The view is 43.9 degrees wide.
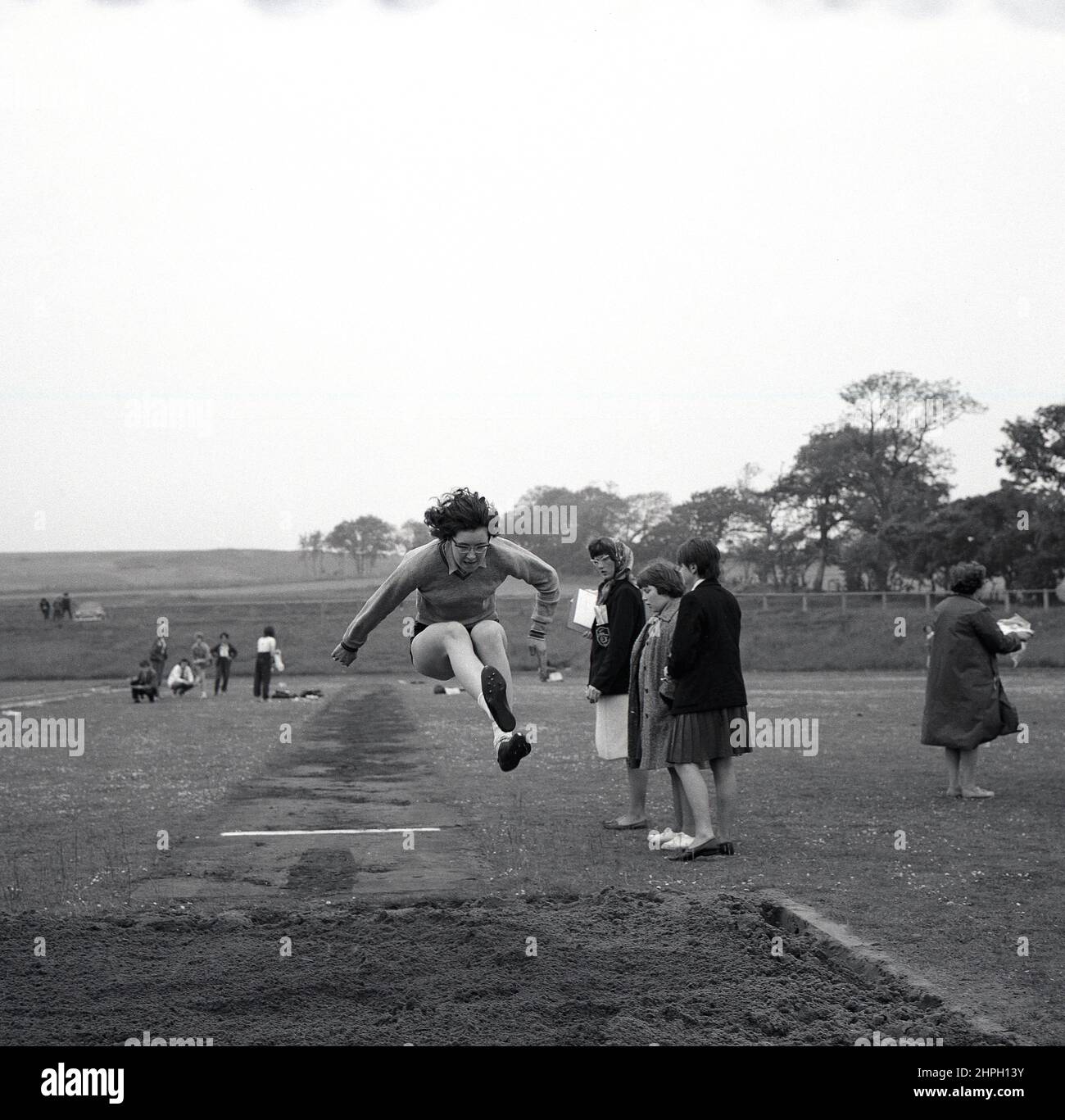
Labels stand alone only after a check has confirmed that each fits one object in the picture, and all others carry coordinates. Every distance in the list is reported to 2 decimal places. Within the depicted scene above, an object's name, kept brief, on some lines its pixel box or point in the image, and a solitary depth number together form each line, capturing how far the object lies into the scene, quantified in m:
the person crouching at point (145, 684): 31.47
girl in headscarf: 9.91
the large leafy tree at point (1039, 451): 78.56
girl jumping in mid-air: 6.92
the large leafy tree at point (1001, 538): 72.19
